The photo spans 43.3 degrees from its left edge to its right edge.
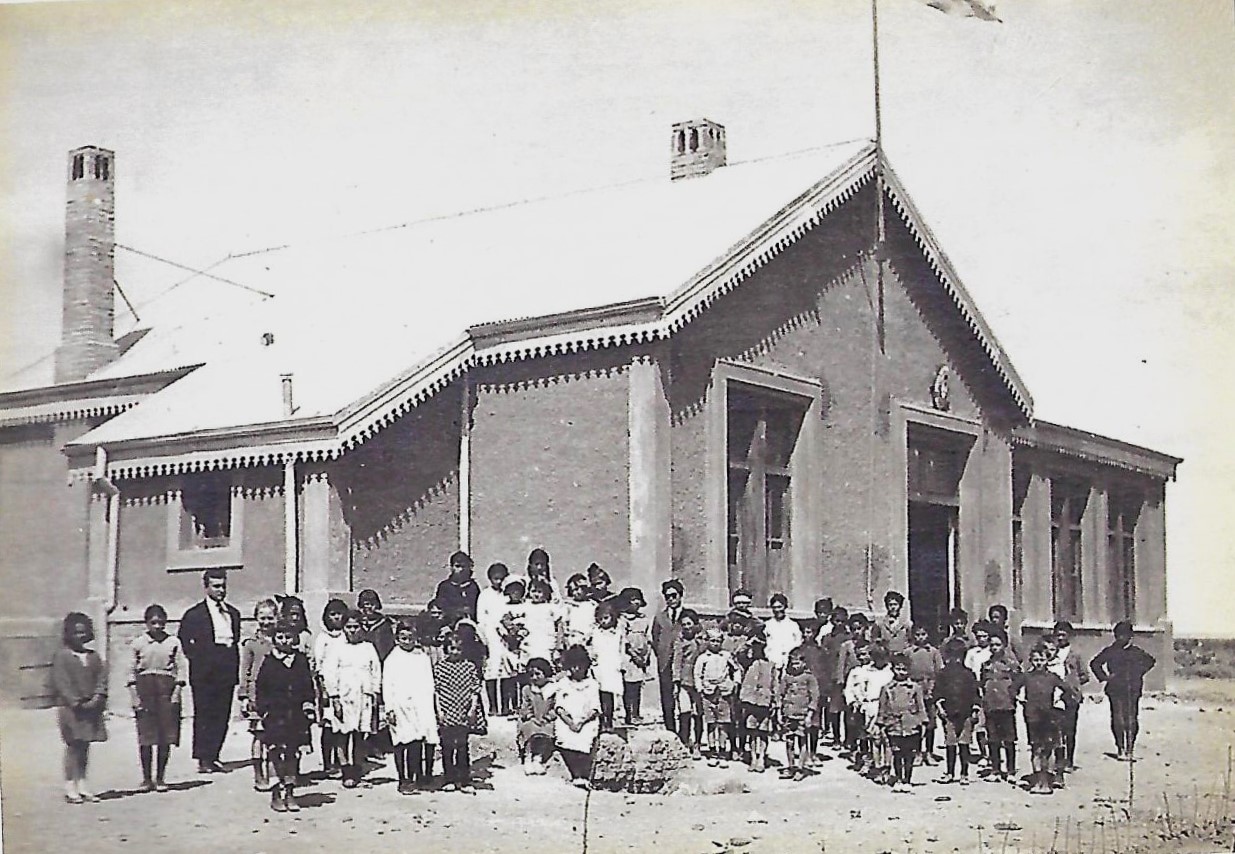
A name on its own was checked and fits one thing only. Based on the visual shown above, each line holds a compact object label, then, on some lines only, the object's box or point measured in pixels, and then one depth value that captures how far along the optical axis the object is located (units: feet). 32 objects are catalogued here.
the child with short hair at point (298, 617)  25.27
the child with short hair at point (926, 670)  26.99
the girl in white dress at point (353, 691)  25.09
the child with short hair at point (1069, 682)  27.04
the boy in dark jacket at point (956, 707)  26.91
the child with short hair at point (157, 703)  25.30
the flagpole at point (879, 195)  27.14
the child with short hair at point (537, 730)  25.50
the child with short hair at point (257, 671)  25.02
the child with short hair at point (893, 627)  27.73
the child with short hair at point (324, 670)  25.09
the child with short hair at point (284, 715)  24.89
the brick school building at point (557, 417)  26.12
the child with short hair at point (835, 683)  26.99
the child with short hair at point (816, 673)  26.73
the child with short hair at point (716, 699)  26.45
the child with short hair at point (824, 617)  28.27
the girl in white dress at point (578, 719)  25.49
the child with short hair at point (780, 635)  27.45
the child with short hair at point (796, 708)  26.55
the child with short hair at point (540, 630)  26.09
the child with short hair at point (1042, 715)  26.84
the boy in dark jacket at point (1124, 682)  27.27
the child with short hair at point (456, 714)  25.04
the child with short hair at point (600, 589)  26.40
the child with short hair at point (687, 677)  26.53
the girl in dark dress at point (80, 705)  25.81
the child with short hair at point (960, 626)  28.75
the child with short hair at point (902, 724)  26.55
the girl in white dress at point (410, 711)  24.94
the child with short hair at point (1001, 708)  26.99
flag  27.09
